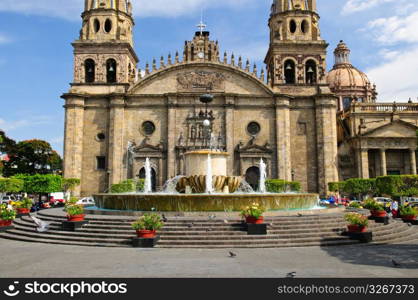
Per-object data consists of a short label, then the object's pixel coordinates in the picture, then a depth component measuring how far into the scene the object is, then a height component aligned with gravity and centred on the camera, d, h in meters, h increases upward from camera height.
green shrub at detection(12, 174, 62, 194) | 32.41 +0.00
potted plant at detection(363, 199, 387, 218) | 15.71 -1.32
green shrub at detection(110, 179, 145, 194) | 33.88 -0.32
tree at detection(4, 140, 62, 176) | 60.00 +4.61
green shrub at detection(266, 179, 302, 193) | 35.44 -0.47
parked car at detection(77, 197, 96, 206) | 33.50 -1.63
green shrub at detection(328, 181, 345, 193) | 36.28 -0.55
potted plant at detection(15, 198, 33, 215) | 20.11 -1.33
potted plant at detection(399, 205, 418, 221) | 18.11 -1.72
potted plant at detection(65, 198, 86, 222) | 13.58 -1.17
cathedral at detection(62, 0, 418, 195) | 39.00 +7.88
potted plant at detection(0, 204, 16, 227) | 15.48 -1.44
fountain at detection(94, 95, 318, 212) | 14.88 -0.65
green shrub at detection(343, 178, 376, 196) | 33.56 -0.53
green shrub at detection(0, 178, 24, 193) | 29.73 -0.06
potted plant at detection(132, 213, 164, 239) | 11.80 -1.43
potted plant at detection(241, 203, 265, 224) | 12.65 -1.19
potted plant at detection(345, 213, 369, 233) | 12.78 -1.50
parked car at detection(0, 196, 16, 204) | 46.25 -1.78
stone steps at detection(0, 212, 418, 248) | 12.11 -1.88
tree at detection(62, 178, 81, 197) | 35.69 +0.05
